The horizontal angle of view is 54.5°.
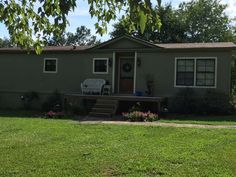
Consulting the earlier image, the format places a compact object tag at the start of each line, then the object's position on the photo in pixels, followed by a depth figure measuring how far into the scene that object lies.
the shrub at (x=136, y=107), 10.12
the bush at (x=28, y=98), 12.70
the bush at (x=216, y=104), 10.07
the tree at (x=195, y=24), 24.08
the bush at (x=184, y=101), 10.38
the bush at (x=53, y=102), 11.73
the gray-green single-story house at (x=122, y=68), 10.70
